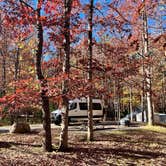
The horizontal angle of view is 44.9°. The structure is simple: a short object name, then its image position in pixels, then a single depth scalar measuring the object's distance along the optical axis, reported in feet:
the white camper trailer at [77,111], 60.06
